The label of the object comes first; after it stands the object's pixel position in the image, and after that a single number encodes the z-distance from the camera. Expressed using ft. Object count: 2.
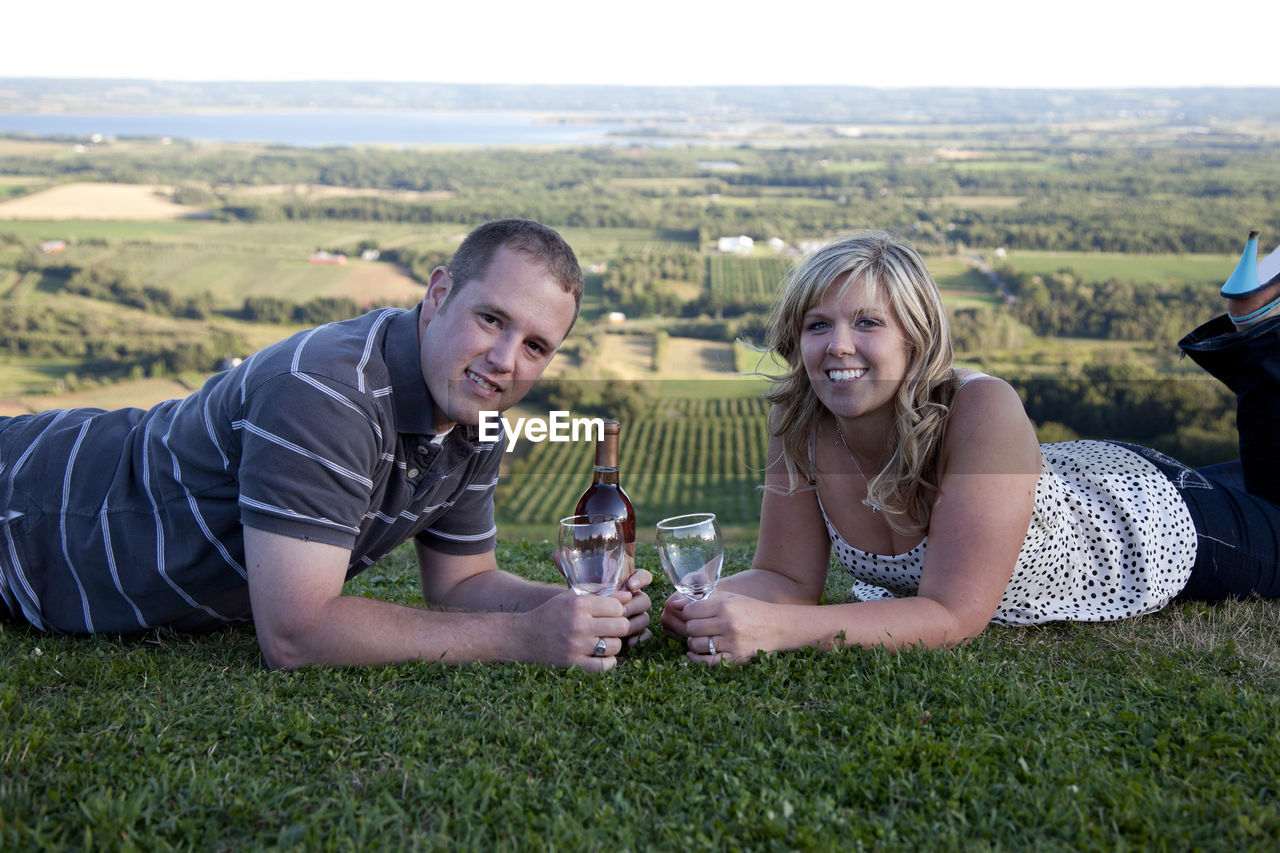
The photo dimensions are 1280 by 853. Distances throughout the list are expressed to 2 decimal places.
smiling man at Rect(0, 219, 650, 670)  9.91
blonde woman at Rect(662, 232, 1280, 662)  10.80
